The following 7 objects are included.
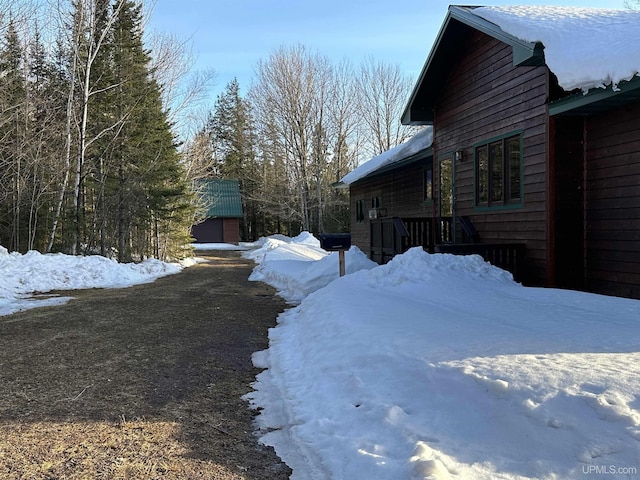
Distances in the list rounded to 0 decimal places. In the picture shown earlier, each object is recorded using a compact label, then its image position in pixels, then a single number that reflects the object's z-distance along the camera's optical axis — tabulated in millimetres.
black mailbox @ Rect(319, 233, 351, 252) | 10435
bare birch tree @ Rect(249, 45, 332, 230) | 37156
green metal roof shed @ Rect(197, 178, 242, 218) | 41938
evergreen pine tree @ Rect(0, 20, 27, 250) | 17219
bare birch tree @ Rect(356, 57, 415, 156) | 41000
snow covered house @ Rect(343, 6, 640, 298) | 6695
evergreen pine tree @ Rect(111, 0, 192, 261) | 20016
